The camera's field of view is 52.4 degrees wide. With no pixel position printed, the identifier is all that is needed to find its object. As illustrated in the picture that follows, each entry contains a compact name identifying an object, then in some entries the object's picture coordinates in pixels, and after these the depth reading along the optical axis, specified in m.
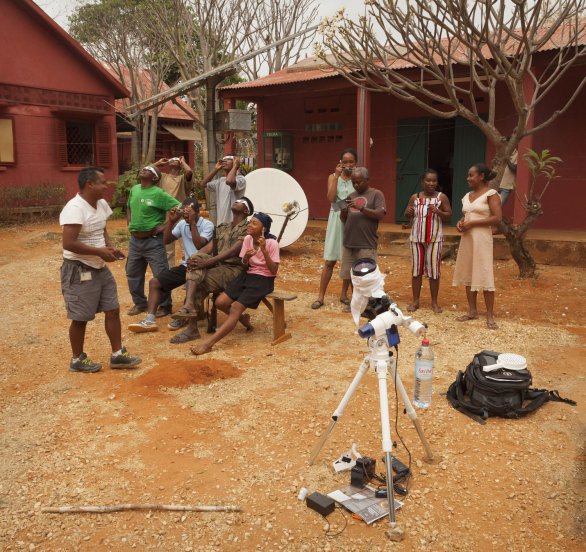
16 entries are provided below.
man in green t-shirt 6.19
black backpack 4.07
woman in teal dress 6.91
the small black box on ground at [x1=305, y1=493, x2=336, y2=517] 3.00
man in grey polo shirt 6.71
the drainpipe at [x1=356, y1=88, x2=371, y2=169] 10.64
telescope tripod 2.90
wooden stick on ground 3.05
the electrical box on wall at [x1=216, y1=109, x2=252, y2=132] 7.84
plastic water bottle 3.15
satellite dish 9.38
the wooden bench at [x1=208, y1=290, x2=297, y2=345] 5.69
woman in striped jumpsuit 6.33
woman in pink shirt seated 5.39
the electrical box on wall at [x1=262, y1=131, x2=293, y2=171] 13.18
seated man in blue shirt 5.91
